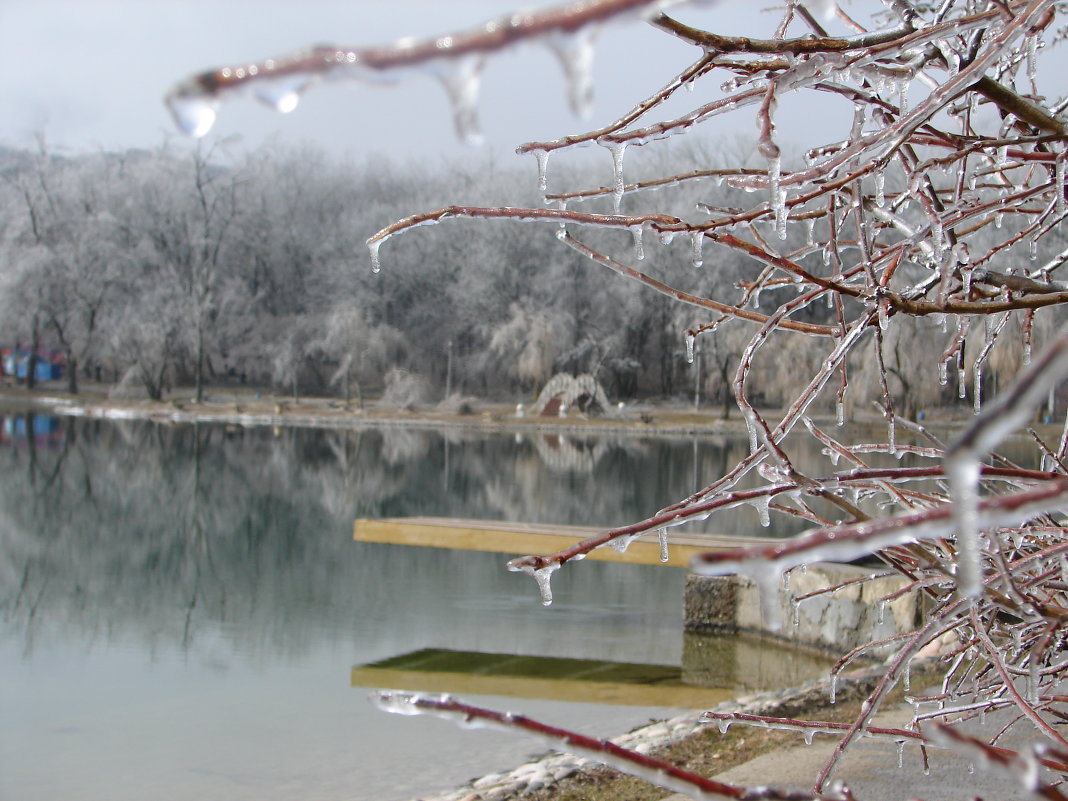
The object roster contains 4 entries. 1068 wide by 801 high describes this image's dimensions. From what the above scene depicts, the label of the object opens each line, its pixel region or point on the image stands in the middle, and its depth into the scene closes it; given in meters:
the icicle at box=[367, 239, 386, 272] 1.46
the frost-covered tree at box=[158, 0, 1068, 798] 0.66
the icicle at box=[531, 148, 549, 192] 1.53
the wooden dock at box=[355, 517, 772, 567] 6.77
